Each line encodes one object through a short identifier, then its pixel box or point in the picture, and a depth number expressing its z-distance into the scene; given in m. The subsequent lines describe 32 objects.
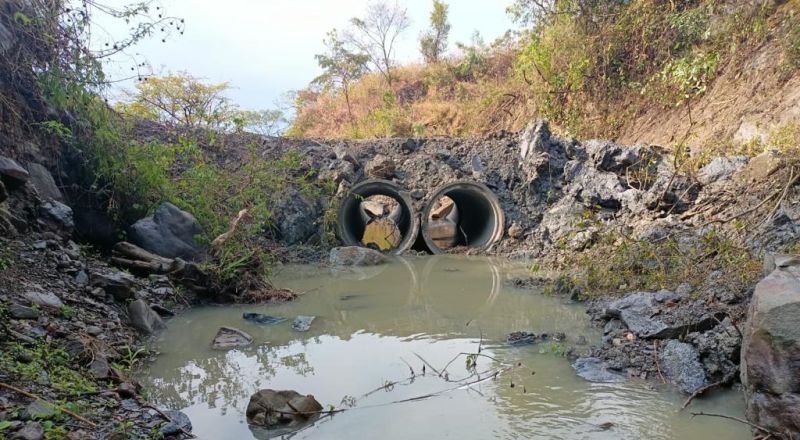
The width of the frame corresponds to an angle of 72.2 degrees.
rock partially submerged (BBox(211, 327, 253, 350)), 4.80
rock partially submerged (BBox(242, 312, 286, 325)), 5.59
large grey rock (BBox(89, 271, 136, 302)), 5.07
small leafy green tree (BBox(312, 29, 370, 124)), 24.14
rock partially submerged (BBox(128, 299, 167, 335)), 4.96
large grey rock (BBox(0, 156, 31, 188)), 4.66
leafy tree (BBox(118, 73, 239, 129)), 11.91
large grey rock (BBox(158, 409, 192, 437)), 3.00
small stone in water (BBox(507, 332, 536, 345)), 4.85
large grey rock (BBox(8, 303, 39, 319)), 3.69
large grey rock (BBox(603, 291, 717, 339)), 4.27
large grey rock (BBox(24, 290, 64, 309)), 4.09
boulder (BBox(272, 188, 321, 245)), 10.27
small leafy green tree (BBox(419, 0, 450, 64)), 24.11
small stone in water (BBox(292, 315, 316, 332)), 5.38
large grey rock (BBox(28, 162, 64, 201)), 5.68
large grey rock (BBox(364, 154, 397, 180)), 10.95
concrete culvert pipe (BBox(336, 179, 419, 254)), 10.30
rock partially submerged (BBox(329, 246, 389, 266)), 9.20
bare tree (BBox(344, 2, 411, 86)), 24.42
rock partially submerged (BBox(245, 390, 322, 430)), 3.25
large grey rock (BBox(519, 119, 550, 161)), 10.86
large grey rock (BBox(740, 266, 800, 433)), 2.74
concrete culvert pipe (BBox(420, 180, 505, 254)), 10.36
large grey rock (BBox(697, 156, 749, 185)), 8.12
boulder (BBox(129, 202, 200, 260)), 6.57
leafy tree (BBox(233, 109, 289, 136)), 10.83
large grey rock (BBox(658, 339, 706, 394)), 3.71
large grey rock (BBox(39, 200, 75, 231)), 5.43
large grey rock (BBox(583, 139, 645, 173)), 9.63
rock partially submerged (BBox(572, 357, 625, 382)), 3.95
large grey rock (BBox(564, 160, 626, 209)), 9.38
